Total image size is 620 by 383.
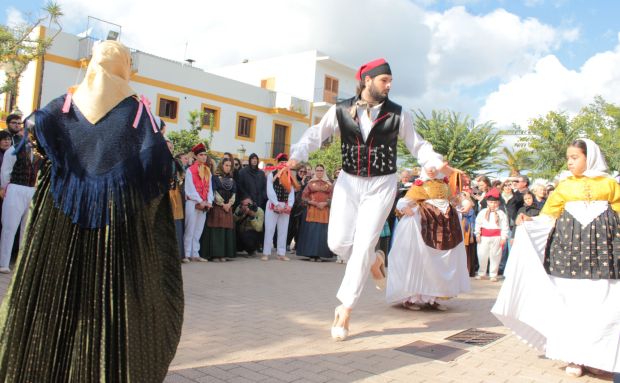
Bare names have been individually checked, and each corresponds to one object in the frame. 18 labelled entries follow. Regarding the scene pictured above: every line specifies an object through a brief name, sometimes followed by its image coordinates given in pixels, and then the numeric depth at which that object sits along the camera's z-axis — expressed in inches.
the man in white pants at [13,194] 265.7
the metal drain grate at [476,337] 187.2
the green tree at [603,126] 1168.2
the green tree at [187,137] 964.6
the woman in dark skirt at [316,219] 436.8
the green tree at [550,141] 1115.9
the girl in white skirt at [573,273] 155.6
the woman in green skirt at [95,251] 103.0
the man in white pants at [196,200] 362.6
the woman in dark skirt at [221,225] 380.5
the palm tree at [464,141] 1375.5
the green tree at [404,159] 1220.6
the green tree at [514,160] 1241.0
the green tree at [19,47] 786.2
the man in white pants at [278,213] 422.3
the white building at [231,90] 987.9
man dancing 180.5
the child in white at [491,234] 409.5
